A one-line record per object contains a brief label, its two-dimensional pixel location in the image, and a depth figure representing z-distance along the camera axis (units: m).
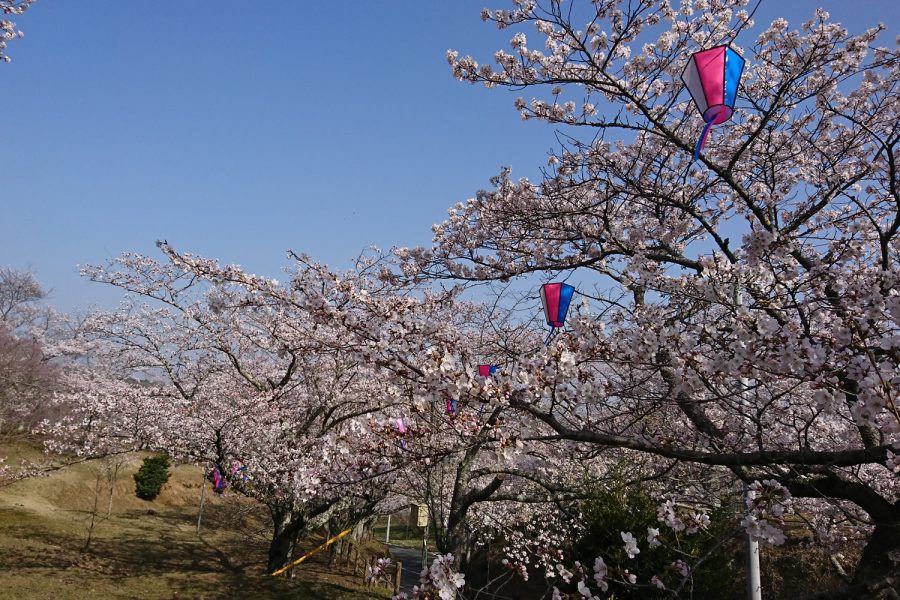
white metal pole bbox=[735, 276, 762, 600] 5.52
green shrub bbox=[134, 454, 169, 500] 19.97
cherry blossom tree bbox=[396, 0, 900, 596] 2.78
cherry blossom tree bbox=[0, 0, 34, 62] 5.41
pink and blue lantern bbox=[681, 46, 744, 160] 3.40
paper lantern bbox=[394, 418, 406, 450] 3.26
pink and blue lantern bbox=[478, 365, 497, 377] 4.35
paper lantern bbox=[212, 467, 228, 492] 9.94
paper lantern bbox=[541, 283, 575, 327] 4.79
